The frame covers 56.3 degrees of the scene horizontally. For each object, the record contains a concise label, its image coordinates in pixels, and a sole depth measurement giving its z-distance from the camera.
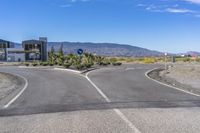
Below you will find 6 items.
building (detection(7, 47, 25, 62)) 54.14
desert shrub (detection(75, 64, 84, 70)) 22.52
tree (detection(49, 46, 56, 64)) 35.12
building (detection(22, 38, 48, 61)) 53.00
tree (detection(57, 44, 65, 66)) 32.87
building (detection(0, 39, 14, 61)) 54.86
